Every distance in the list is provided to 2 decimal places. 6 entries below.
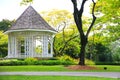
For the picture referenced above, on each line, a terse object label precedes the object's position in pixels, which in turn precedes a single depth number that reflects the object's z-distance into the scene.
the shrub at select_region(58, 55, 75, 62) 28.18
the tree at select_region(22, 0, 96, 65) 21.80
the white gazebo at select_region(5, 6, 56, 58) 29.88
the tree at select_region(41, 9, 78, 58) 40.91
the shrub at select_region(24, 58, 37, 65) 25.32
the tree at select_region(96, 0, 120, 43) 29.59
